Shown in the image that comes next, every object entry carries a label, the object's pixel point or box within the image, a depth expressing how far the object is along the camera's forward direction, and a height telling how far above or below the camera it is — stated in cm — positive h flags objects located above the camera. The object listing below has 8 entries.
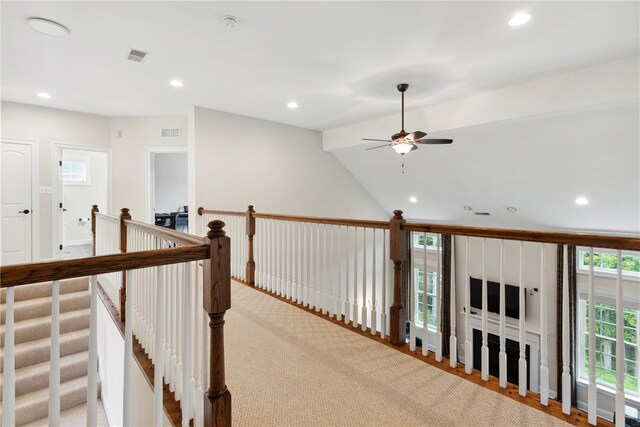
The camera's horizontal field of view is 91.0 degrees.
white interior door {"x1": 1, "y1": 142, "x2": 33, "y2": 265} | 483 +20
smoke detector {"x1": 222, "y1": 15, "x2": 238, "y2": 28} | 271 +170
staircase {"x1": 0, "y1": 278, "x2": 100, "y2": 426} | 336 -153
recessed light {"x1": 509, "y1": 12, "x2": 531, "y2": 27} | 265 +168
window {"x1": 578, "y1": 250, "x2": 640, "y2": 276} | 612 -98
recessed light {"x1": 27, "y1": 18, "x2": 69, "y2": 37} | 274 +170
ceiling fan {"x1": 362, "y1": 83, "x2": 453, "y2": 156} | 409 +99
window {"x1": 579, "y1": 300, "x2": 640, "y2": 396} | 596 -255
